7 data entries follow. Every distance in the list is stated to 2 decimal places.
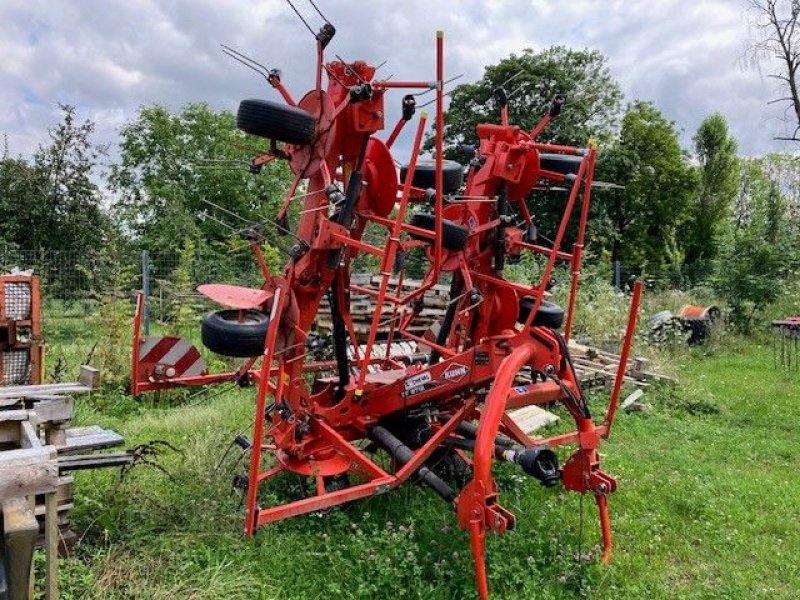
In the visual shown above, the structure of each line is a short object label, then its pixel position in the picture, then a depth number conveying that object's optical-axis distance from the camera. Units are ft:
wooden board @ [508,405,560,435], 22.45
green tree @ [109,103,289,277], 81.30
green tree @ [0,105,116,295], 45.34
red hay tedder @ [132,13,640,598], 12.30
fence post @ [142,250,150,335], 30.00
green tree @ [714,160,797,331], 45.06
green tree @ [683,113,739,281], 89.35
